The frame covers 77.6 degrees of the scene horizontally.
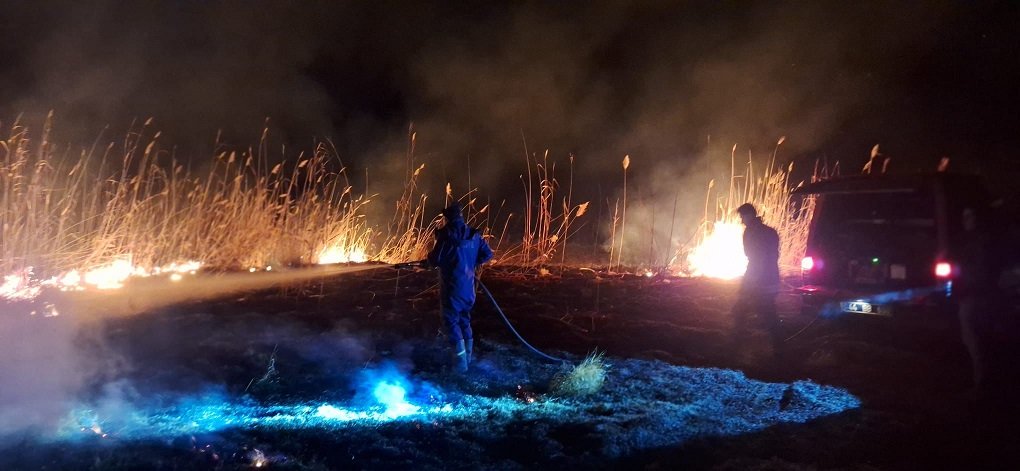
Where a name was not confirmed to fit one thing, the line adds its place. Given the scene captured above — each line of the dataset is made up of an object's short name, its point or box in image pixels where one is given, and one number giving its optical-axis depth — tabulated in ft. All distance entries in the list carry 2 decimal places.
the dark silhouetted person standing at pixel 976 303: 17.04
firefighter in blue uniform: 19.55
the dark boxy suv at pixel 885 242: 20.77
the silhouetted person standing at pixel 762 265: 24.36
